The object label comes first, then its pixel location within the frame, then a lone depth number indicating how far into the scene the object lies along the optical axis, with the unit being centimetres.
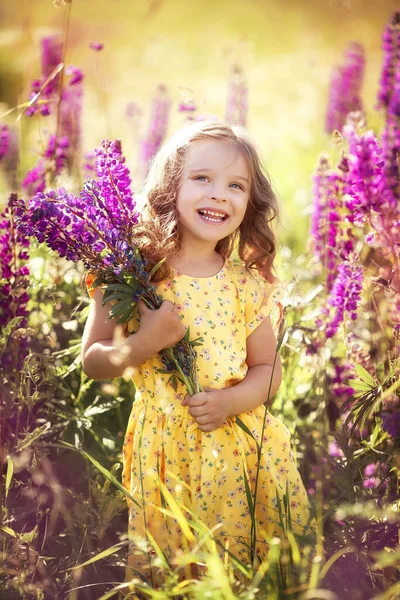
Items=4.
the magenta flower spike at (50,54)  397
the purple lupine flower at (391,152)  198
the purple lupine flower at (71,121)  361
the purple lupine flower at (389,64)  343
